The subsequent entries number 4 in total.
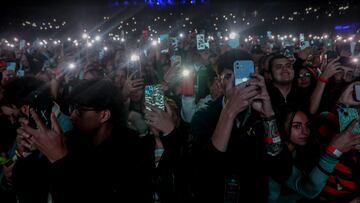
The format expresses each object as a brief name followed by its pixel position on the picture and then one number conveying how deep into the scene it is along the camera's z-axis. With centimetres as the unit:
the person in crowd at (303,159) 241
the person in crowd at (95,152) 214
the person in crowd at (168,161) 212
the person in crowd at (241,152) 197
